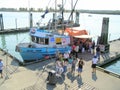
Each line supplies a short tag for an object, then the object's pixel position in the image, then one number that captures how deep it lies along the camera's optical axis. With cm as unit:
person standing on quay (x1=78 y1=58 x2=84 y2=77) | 807
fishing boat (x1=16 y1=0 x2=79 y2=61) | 1078
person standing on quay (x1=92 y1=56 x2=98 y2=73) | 868
